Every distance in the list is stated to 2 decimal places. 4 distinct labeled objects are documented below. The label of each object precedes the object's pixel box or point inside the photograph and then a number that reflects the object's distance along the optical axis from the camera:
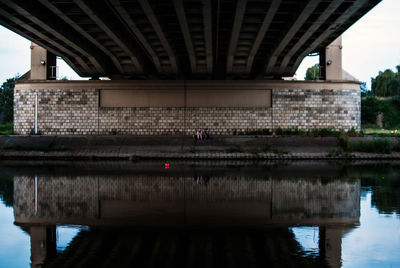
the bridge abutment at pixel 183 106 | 37.56
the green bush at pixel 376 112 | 73.75
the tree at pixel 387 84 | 98.44
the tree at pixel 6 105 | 82.75
